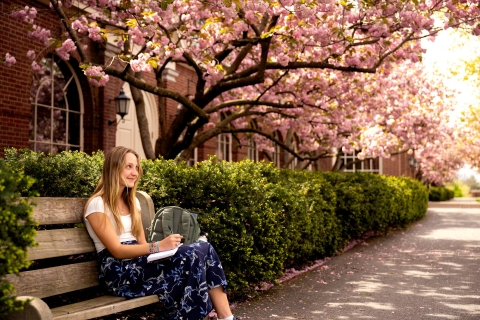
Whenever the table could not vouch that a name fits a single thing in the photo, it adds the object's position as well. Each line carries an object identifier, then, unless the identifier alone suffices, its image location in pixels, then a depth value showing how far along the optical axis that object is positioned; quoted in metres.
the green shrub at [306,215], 6.66
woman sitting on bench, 4.08
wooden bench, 3.51
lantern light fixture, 12.77
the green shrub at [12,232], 2.60
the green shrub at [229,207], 5.38
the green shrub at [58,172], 4.89
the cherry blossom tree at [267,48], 8.24
